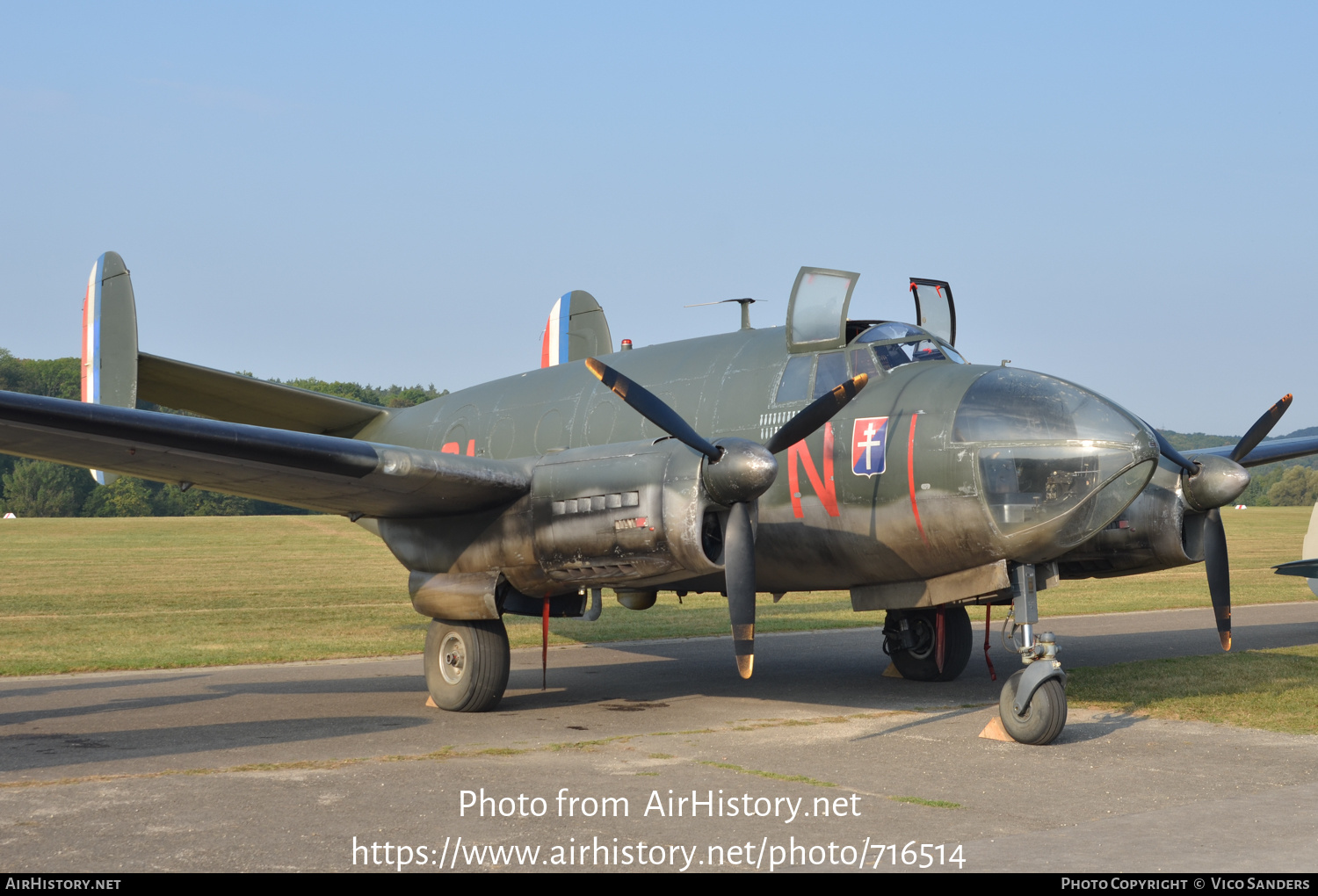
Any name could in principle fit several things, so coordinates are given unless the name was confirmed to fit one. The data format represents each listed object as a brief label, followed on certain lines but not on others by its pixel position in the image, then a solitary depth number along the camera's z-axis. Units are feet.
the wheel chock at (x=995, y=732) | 31.99
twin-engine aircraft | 30.55
